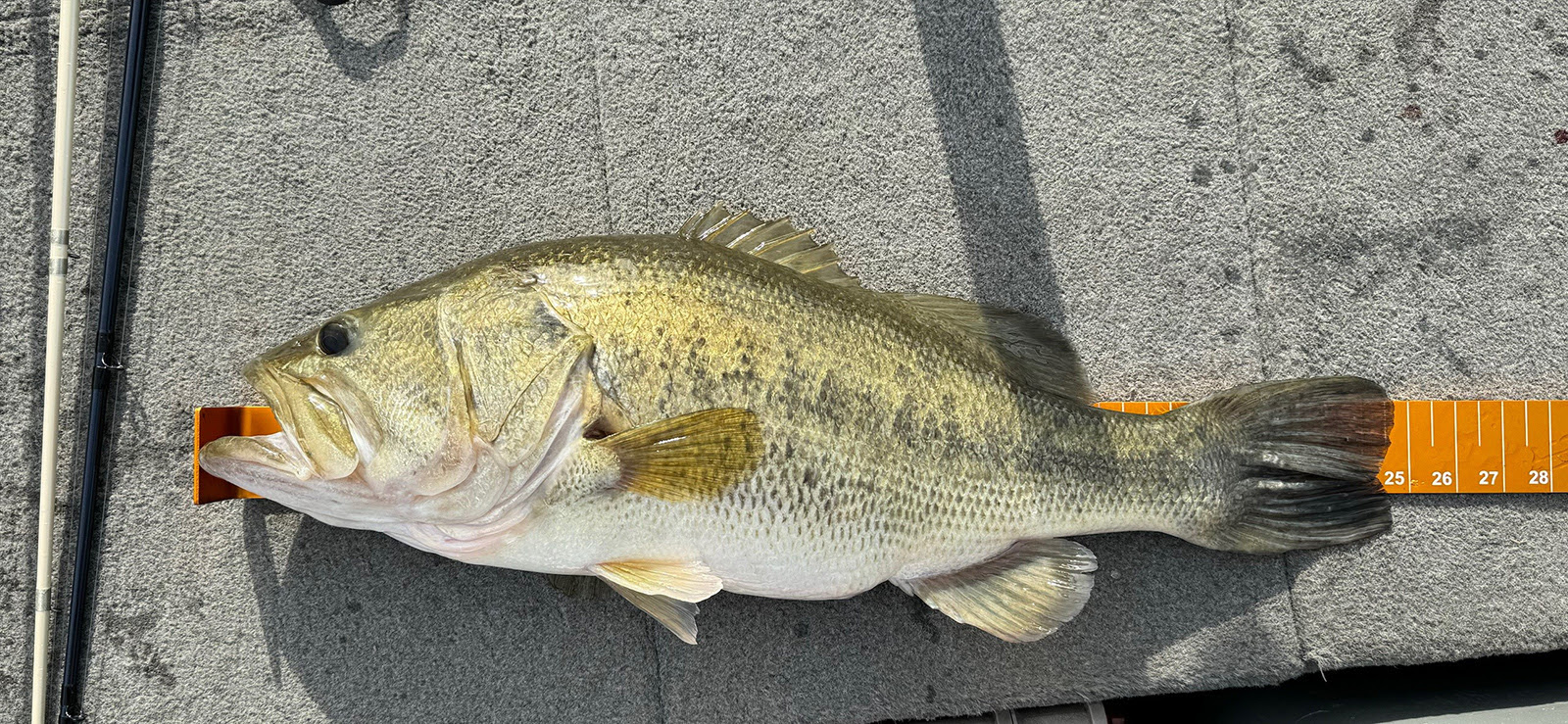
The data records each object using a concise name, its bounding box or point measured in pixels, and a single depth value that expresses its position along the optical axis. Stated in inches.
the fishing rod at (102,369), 21.6
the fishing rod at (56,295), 21.1
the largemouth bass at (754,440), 17.7
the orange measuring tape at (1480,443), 23.0
